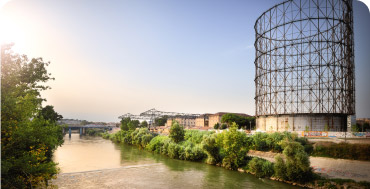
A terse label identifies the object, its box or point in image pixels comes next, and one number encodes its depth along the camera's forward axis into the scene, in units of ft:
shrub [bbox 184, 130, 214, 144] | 144.49
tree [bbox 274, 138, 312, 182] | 66.23
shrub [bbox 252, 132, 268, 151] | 101.76
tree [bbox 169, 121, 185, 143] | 141.38
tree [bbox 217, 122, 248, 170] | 90.01
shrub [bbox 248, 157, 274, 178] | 76.23
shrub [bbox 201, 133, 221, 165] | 99.66
